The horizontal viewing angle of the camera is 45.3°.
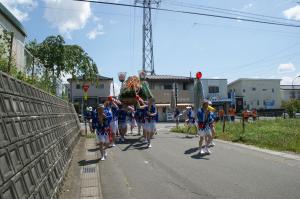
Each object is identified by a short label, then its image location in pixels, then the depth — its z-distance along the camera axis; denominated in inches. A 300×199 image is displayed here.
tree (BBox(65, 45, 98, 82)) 927.0
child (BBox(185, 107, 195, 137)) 768.9
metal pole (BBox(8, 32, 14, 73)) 331.0
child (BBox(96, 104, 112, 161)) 445.4
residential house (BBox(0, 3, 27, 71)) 408.8
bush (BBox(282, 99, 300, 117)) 2084.2
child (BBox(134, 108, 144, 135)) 609.6
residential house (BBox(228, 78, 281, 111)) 2925.7
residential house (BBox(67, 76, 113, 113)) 2158.0
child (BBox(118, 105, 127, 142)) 653.9
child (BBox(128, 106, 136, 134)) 681.2
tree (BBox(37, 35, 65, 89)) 888.8
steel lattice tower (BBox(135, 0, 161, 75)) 1718.0
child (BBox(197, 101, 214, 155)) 483.5
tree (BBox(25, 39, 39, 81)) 450.0
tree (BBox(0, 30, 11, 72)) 332.8
